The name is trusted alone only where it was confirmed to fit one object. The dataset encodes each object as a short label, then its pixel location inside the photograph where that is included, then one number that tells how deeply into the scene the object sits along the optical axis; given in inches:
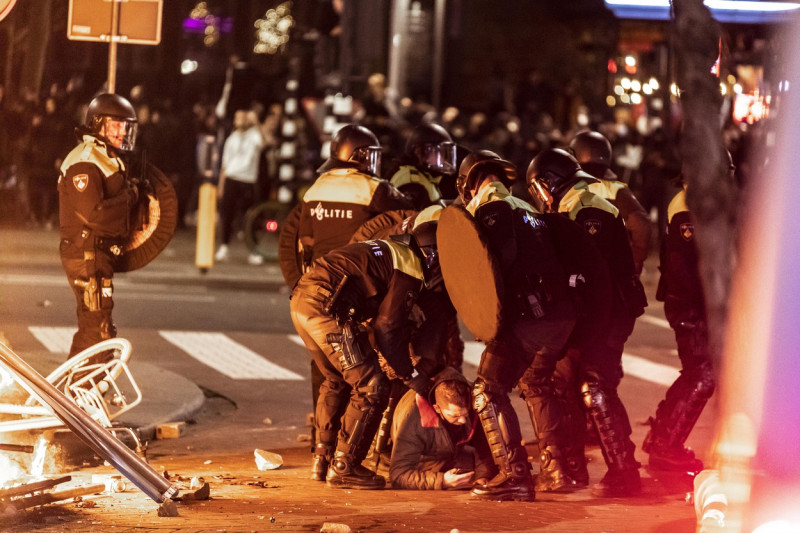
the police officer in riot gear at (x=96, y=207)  784.3
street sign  914.7
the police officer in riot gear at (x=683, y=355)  741.3
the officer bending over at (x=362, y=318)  660.1
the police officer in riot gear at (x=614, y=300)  680.4
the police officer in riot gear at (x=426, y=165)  866.8
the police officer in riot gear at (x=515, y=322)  650.2
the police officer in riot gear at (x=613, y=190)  811.4
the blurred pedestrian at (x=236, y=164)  1718.8
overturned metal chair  629.3
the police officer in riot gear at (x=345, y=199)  775.1
